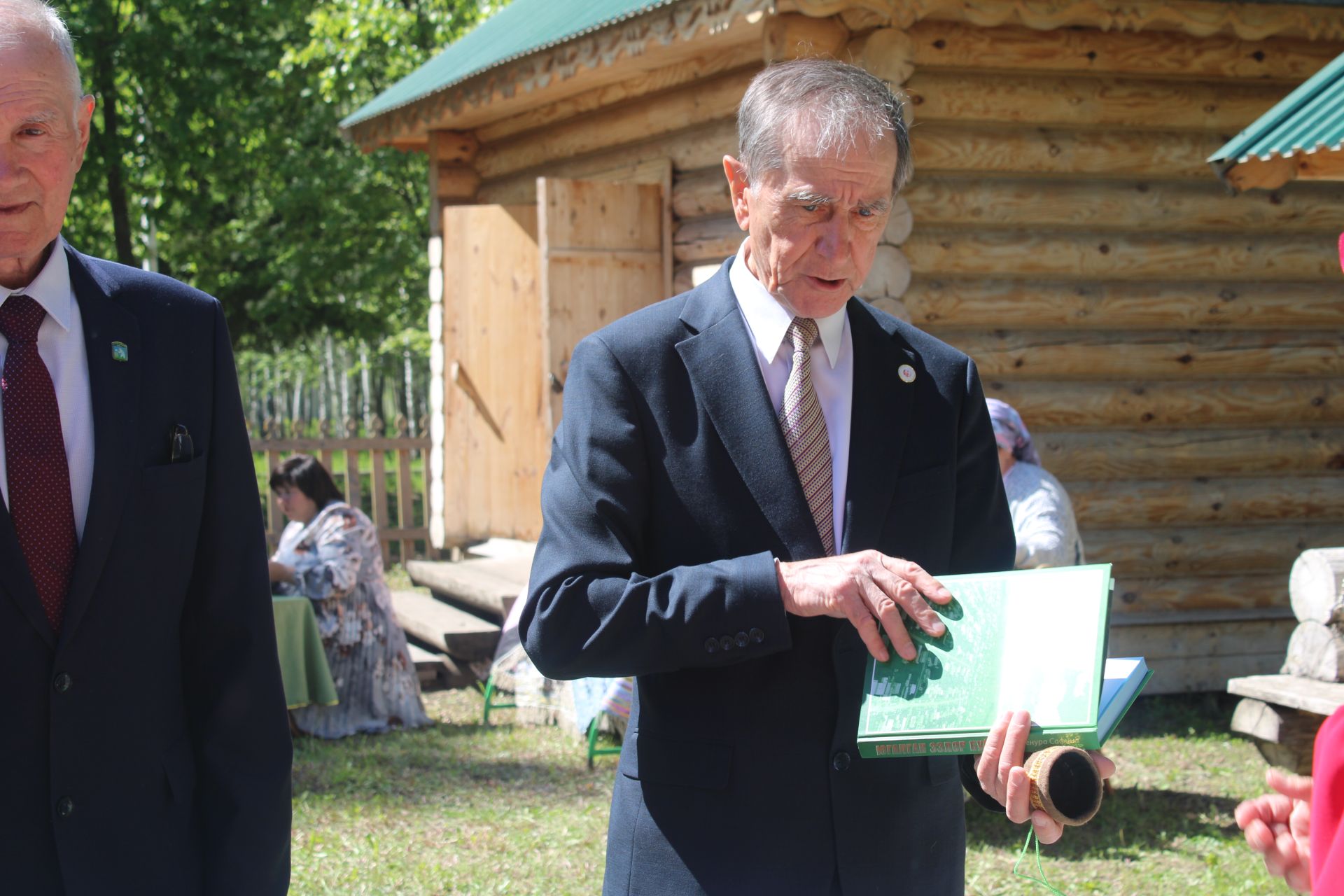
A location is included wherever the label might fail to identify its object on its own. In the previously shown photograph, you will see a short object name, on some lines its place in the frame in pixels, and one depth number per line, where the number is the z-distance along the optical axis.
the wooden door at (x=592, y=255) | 8.25
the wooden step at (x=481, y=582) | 8.67
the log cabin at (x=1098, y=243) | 7.09
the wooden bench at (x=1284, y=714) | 5.73
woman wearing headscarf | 5.35
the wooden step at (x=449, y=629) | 8.62
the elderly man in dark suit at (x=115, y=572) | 1.72
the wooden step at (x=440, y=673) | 8.82
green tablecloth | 7.43
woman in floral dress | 7.79
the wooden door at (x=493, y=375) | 9.55
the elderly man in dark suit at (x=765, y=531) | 1.83
